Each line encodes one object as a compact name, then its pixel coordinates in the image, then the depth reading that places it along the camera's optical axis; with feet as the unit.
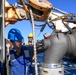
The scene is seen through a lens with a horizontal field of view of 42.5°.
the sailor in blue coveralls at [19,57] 3.98
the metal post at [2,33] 3.37
